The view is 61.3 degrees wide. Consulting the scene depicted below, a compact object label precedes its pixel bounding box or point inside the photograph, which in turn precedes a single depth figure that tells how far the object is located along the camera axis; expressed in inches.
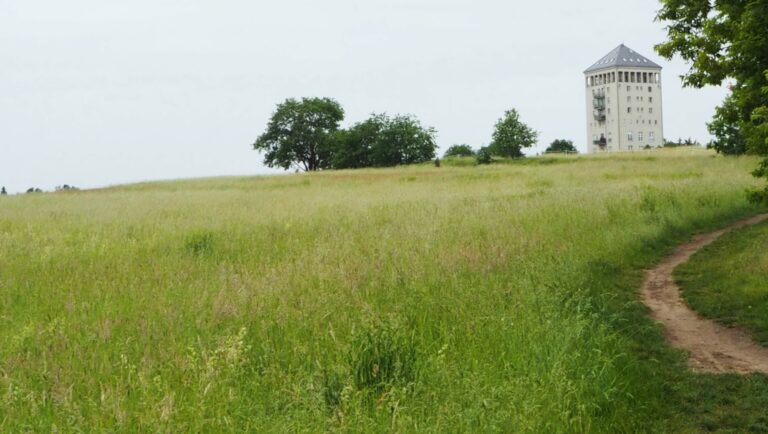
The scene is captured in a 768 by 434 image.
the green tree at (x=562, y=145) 5369.1
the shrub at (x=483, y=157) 2842.0
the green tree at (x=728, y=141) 2080.5
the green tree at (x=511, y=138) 3253.0
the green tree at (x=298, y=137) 3870.6
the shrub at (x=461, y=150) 5452.8
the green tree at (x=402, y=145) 3846.0
